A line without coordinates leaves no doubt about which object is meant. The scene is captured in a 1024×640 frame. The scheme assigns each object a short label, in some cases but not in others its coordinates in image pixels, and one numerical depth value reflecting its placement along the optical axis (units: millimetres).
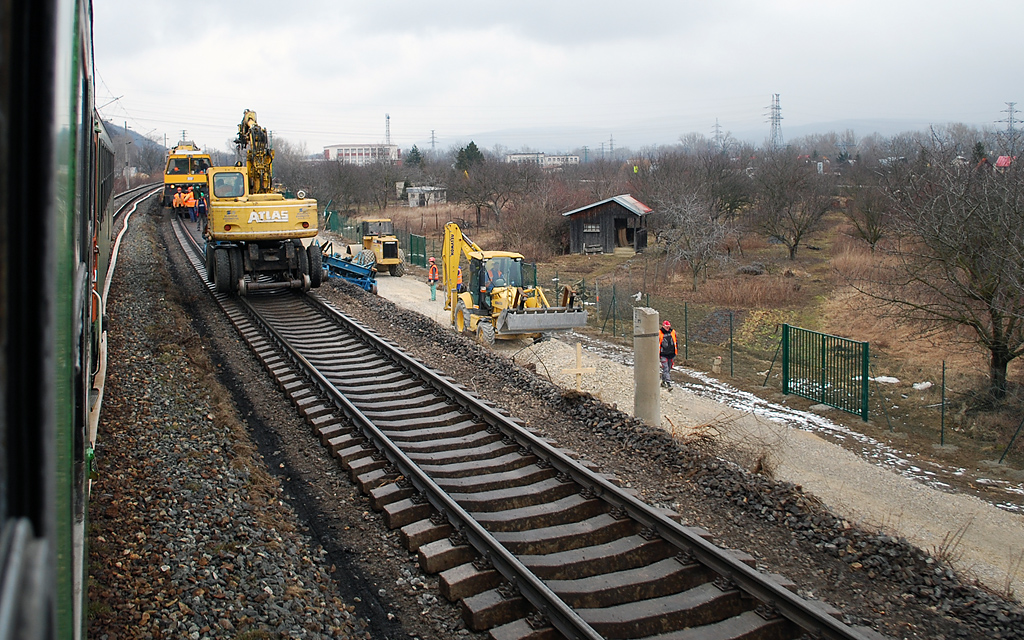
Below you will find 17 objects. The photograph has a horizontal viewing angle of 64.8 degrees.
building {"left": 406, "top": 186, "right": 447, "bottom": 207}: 73375
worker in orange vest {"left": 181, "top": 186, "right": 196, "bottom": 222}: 37250
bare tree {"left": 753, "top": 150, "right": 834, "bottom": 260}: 40938
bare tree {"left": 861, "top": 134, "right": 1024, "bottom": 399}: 15148
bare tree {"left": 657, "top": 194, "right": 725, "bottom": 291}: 32562
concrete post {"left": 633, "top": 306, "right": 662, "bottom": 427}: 11492
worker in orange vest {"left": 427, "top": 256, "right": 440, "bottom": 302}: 25861
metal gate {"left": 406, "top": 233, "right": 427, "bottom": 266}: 36375
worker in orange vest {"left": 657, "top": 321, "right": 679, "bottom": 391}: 16469
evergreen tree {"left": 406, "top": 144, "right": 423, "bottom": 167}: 97781
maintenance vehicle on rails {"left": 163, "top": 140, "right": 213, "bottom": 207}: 37781
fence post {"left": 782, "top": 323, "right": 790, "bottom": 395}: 17156
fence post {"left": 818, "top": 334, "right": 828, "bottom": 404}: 16281
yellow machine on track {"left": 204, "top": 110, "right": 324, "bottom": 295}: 17656
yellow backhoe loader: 17578
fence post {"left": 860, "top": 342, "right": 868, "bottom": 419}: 15125
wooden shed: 43656
